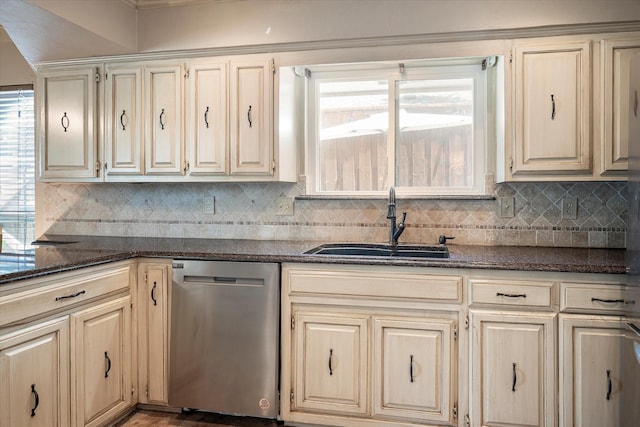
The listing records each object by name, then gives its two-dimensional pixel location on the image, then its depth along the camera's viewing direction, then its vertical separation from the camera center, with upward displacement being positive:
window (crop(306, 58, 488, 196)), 2.78 +0.51
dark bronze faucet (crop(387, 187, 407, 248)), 2.57 -0.06
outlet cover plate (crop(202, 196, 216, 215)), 3.04 +0.03
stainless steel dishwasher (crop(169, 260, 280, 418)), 2.24 -0.65
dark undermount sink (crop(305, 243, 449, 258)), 2.52 -0.24
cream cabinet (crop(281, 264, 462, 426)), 2.10 -0.65
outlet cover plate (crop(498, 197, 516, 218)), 2.67 +0.01
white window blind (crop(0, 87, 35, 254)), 3.29 +0.25
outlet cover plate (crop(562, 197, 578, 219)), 2.61 +0.01
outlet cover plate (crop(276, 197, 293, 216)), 2.94 +0.02
